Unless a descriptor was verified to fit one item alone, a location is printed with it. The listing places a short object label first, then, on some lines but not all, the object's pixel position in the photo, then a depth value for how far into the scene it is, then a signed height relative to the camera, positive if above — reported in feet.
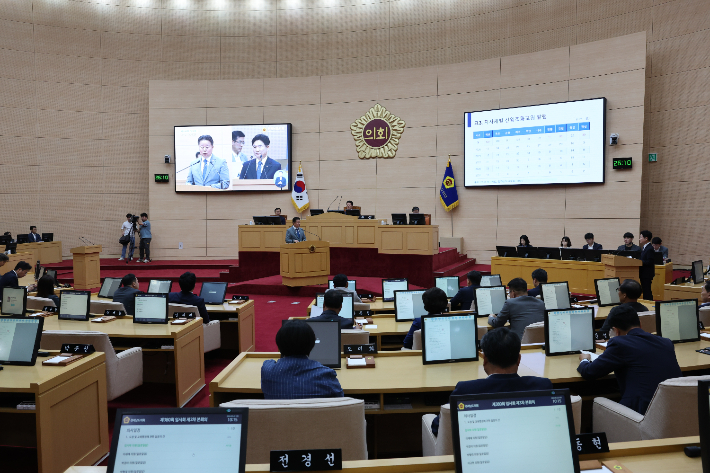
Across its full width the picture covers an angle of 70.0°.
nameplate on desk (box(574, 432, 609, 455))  5.90 -2.60
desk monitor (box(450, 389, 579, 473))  4.98 -2.12
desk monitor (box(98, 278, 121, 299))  22.04 -2.94
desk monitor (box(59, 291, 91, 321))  16.44 -2.78
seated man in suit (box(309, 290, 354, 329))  12.48 -2.11
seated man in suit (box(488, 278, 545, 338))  14.58 -2.65
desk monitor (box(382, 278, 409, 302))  20.62 -2.68
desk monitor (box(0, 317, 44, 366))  10.74 -2.57
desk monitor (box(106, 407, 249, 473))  4.98 -2.18
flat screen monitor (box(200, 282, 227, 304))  20.63 -2.94
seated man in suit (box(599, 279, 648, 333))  13.11 -1.83
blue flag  40.52 +2.42
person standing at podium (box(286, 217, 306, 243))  32.99 -0.83
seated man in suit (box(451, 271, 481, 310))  17.84 -2.75
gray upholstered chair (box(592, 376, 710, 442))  7.82 -3.01
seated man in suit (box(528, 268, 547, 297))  19.57 -2.12
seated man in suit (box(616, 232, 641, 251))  28.94 -1.21
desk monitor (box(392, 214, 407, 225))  34.60 +0.13
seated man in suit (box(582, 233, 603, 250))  31.78 -1.38
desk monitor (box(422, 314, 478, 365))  10.71 -2.52
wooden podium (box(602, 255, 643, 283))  24.36 -2.20
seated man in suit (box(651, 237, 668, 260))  27.07 -1.53
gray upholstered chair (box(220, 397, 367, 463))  6.63 -2.70
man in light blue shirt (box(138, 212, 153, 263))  43.48 -1.58
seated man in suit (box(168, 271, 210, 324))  17.69 -2.72
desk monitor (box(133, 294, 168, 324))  15.71 -2.75
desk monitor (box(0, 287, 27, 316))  16.49 -2.69
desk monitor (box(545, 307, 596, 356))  11.53 -2.53
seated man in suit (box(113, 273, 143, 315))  18.19 -2.66
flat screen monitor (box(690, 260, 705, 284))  24.03 -2.41
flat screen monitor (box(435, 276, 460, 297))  20.77 -2.63
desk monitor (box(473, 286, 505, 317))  17.30 -2.70
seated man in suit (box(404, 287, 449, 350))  12.87 -2.13
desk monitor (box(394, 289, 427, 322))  16.43 -2.73
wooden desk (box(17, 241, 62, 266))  38.96 -2.45
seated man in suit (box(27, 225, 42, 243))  40.32 -1.33
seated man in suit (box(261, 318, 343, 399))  7.95 -2.42
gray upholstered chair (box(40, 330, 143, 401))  12.71 -3.65
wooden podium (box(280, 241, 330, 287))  32.14 -2.76
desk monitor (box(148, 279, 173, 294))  21.23 -2.79
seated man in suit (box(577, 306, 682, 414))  9.16 -2.63
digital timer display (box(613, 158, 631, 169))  33.58 +3.91
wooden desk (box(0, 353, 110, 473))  9.54 -3.92
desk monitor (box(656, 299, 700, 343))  12.70 -2.48
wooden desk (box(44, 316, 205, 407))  14.44 -3.77
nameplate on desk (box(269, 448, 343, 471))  5.55 -2.64
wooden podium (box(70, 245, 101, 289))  33.06 -3.11
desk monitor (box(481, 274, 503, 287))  20.90 -2.48
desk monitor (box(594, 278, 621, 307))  19.10 -2.63
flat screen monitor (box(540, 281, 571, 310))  17.81 -2.60
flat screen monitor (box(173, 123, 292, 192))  43.65 +5.81
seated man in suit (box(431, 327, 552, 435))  6.92 -2.15
